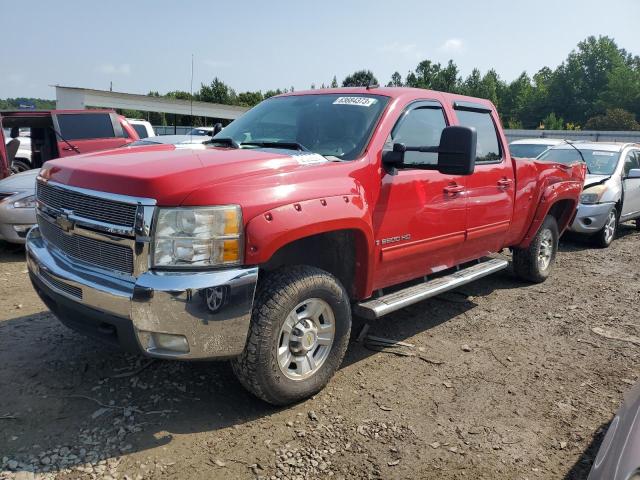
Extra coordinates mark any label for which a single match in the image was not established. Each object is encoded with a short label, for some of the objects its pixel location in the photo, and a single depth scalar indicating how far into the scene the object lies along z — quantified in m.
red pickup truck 2.64
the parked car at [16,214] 6.25
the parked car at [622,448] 1.83
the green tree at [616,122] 46.53
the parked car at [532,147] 11.45
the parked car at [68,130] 8.54
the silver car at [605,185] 8.52
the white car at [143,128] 11.87
